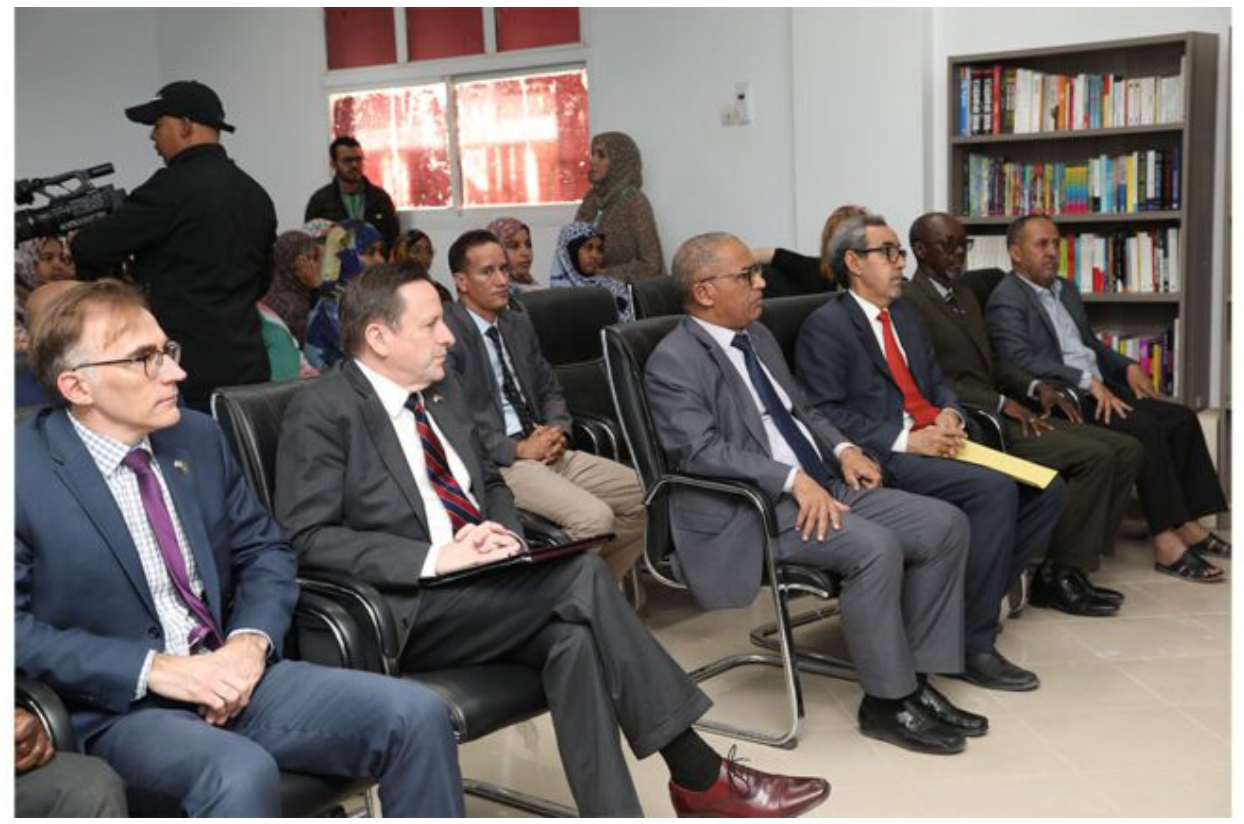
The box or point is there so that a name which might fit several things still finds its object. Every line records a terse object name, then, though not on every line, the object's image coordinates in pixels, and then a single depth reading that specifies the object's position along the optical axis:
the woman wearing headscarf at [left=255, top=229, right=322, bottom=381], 5.46
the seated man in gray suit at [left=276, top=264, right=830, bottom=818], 2.50
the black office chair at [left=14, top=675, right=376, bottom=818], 1.99
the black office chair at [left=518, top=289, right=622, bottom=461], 4.67
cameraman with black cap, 4.05
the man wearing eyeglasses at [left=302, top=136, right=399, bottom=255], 7.90
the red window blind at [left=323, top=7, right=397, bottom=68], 8.98
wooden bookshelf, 6.54
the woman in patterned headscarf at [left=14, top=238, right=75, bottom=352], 4.94
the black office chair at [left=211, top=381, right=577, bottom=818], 2.38
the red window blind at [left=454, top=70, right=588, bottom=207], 8.55
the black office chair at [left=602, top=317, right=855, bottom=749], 3.23
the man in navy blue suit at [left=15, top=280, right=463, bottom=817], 2.08
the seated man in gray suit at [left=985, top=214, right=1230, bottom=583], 4.57
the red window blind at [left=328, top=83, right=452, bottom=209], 9.01
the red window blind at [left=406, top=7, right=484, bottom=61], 8.71
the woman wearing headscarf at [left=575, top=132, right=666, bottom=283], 7.62
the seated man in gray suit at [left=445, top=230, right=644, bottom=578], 3.84
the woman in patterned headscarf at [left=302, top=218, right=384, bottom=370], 5.23
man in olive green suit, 4.21
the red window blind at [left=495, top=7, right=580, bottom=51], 8.36
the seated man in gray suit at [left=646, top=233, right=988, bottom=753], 3.20
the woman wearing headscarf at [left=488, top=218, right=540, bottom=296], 6.18
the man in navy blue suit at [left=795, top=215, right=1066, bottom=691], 3.69
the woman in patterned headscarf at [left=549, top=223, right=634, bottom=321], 6.85
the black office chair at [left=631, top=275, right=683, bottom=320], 4.33
